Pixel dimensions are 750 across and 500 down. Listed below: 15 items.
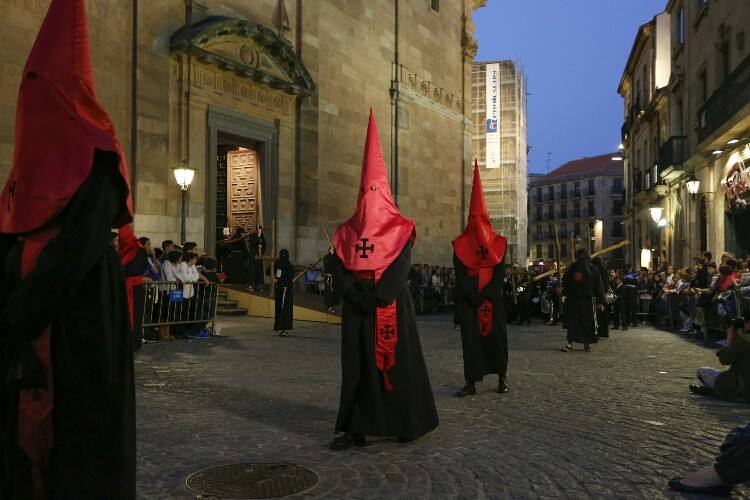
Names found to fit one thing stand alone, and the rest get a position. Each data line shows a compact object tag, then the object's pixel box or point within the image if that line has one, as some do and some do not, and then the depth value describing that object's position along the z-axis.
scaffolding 37.88
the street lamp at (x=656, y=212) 27.64
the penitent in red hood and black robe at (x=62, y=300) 2.50
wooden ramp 16.48
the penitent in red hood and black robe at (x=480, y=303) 7.24
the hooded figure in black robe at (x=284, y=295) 13.27
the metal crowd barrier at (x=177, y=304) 11.44
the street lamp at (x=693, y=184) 21.48
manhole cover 4.02
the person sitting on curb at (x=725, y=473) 3.87
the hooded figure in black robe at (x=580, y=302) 11.50
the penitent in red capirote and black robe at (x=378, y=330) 5.06
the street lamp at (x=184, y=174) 15.10
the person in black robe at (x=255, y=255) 18.09
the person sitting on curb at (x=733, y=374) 6.73
